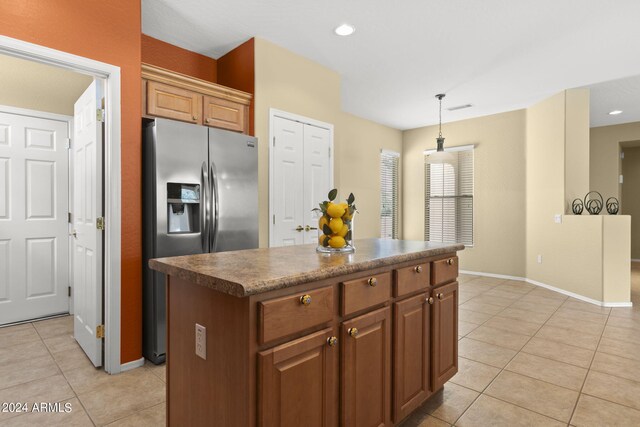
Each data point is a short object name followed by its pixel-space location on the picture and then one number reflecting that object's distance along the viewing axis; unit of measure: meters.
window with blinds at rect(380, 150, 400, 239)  6.92
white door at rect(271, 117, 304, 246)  3.63
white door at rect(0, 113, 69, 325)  3.54
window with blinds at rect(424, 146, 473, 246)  6.50
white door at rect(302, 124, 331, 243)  3.94
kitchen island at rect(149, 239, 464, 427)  1.18
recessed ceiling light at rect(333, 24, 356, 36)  3.22
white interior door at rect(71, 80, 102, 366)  2.58
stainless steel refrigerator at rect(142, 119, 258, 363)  2.62
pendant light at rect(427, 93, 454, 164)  5.09
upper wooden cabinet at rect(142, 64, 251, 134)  2.82
